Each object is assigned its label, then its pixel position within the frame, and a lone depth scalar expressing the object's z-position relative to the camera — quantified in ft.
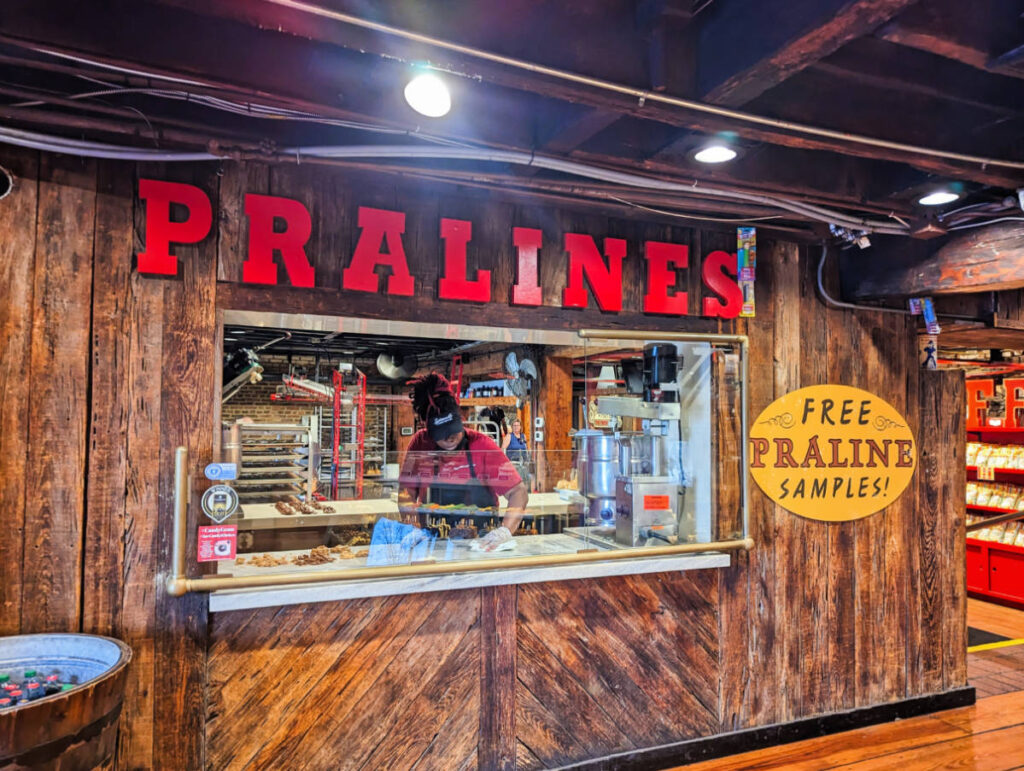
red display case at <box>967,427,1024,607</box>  20.27
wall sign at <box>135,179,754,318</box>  8.51
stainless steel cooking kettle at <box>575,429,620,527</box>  11.41
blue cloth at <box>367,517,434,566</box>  9.40
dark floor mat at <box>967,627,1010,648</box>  17.20
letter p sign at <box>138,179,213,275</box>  8.29
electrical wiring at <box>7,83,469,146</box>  7.09
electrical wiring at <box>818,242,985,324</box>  12.23
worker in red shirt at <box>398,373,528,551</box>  10.70
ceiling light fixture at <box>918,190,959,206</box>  9.77
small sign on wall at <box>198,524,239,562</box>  8.33
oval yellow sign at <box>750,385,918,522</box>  11.75
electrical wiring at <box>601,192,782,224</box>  10.23
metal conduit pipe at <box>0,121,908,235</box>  7.55
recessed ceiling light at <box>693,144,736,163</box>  8.35
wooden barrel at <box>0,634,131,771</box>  5.73
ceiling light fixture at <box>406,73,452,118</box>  7.00
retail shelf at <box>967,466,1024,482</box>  21.68
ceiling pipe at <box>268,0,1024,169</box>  5.33
